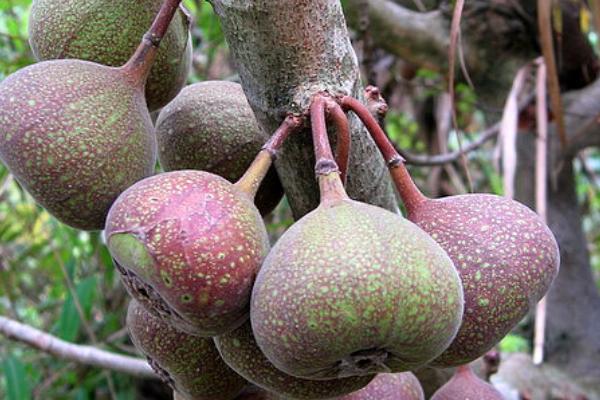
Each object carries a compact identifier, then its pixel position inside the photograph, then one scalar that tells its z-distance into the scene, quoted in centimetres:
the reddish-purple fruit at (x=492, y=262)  33
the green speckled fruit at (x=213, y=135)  37
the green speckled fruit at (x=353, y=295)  29
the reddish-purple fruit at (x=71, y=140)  33
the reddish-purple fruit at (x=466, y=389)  39
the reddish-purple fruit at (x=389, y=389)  37
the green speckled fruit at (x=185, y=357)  36
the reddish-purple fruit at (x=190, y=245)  30
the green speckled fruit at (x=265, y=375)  33
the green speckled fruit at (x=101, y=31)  36
